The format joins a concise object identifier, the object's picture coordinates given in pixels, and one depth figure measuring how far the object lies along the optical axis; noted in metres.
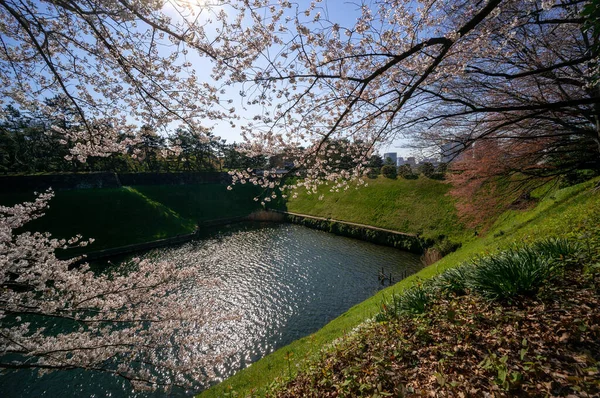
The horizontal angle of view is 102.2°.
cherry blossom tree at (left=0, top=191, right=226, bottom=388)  5.56
